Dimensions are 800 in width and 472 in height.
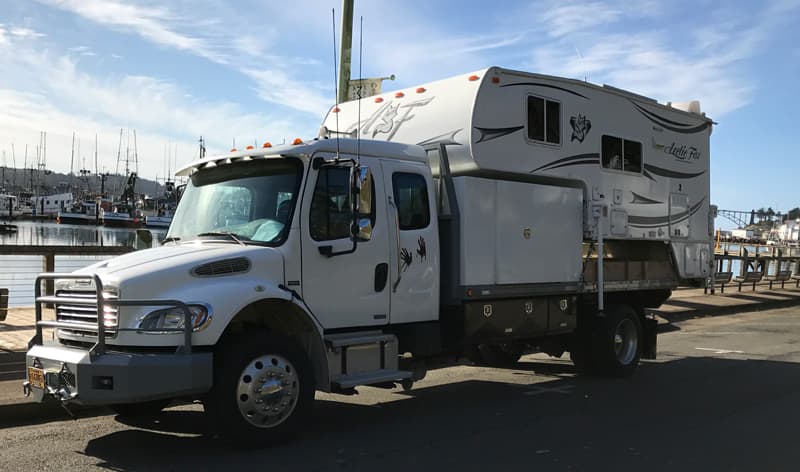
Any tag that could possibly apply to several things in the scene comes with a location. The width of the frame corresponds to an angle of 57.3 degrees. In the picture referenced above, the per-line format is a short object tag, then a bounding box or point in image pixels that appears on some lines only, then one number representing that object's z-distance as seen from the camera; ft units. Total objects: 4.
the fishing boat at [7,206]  393.62
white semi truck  19.10
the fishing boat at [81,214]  334.69
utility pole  40.81
